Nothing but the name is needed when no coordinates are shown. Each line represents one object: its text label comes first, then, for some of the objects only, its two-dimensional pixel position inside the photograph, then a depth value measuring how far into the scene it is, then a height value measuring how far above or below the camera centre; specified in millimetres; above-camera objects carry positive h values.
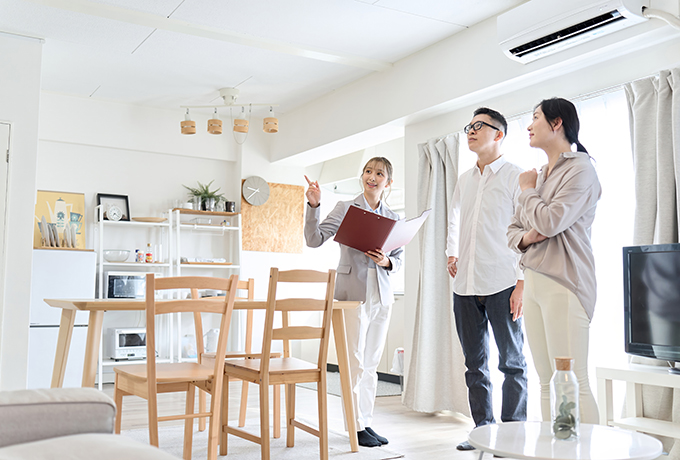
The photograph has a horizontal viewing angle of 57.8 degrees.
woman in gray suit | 3146 -109
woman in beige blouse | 2078 +95
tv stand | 2477 -510
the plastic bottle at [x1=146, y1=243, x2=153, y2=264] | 5750 +125
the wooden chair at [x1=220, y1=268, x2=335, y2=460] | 2625 -420
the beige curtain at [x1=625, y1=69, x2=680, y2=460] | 2781 +509
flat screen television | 2596 -99
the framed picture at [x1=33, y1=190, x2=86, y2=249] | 5438 +533
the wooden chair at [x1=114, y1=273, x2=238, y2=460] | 2357 -415
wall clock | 6348 +846
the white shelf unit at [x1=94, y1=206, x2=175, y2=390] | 5473 +63
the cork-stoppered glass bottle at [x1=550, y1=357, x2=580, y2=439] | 1512 -308
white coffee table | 1365 -399
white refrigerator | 4758 -277
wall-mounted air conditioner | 2899 +1258
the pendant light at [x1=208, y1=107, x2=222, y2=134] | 5336 +1262
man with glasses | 2869 +0
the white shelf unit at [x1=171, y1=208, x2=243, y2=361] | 6051 +307
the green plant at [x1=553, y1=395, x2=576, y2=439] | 1510 -355
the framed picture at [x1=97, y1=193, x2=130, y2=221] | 5676 +630
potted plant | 6117 +748
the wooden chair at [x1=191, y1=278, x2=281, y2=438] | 3271 -466
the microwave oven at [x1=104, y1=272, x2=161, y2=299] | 5455 -128
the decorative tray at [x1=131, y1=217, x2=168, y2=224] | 5727 +484
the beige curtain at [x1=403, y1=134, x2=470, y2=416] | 4043 -247
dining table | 2445 -276
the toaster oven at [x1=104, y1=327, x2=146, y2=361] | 5457 -652
